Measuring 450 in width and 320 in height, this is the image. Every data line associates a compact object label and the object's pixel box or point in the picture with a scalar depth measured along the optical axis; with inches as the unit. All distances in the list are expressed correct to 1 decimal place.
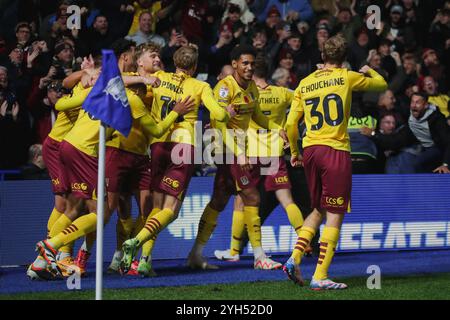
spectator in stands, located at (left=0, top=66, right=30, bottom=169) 569.9
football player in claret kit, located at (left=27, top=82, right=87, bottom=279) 454.0
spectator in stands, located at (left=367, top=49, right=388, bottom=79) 693.5
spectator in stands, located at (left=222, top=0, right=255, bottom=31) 728.3
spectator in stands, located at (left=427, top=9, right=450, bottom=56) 770.2
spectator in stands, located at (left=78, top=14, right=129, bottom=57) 639.8
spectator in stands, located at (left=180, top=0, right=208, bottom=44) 702.5
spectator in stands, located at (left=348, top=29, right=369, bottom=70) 709.3
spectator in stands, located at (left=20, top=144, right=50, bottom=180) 527.5
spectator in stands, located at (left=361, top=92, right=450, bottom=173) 606.9
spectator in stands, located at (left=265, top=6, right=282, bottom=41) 728.3
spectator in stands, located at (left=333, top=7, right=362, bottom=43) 734.5
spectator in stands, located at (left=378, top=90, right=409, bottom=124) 652.1
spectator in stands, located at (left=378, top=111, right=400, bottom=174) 604.7
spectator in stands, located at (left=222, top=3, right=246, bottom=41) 712.4
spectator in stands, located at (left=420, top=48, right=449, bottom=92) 730.2
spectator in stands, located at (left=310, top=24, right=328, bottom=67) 706.2
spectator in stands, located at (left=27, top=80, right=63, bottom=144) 589.6
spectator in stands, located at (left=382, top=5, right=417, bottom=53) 757.9
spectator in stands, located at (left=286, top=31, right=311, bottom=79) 705.0
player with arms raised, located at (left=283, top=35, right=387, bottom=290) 401.1
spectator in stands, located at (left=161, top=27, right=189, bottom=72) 652.7
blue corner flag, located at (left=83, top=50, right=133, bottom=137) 334.0
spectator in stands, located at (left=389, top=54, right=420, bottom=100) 717.3
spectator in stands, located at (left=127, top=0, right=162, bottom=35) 684.5
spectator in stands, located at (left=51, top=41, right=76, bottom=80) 593.3
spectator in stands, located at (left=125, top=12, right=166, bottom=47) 665.6
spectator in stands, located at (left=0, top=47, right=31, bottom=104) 592.7
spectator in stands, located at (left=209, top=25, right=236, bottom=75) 685.3
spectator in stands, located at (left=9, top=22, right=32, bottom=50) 610.5
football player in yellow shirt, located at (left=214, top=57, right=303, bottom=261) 509.0
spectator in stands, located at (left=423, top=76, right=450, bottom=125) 695.1
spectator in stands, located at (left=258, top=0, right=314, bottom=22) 767.3
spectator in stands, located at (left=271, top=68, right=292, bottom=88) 600.2
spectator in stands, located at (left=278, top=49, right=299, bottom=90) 663.3
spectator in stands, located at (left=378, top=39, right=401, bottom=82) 726.5
